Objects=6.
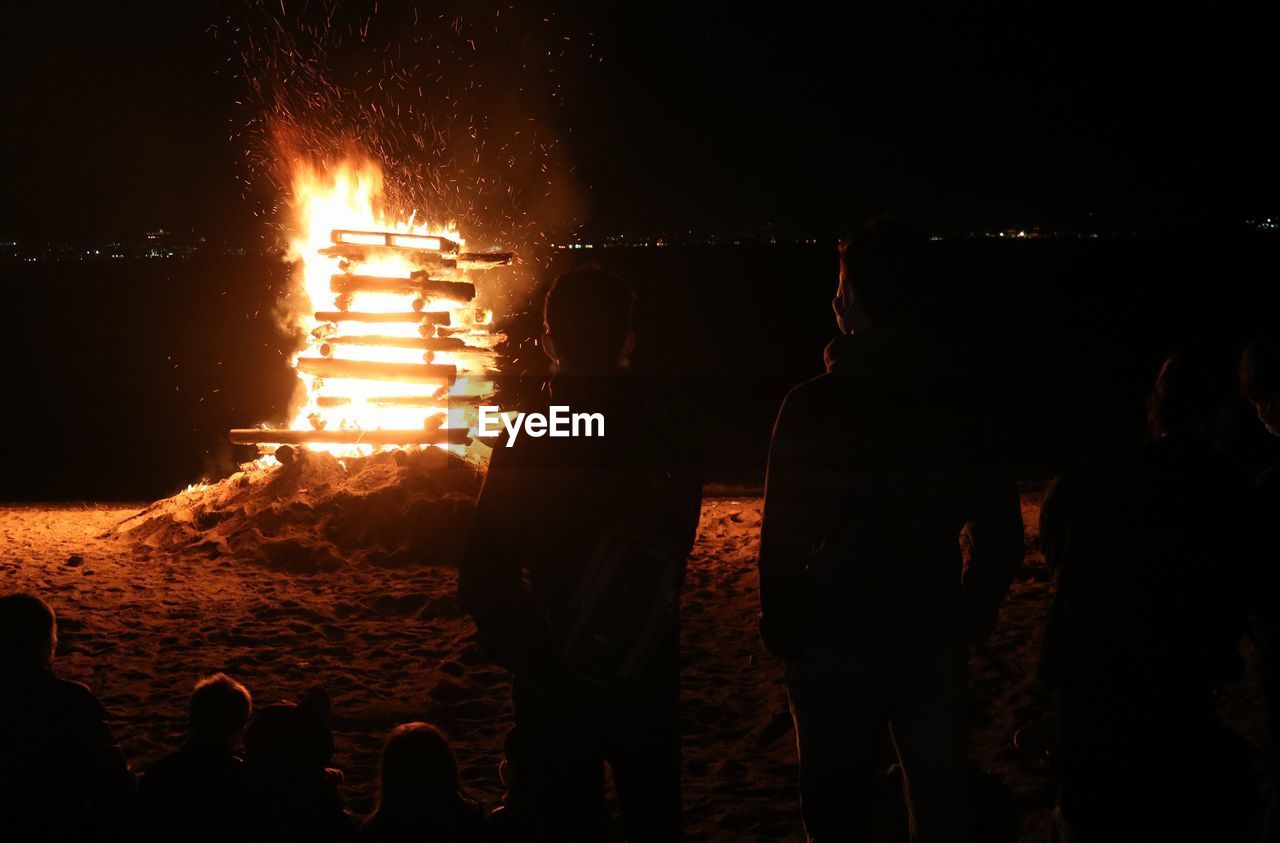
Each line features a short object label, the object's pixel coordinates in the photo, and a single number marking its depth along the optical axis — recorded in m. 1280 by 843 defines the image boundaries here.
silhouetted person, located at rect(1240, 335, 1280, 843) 2.52
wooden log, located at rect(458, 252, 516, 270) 10.90
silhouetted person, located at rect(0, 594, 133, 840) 2.94
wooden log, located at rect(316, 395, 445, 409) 10.30
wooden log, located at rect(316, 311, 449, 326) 10.04
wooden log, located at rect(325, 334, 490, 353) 9.97
